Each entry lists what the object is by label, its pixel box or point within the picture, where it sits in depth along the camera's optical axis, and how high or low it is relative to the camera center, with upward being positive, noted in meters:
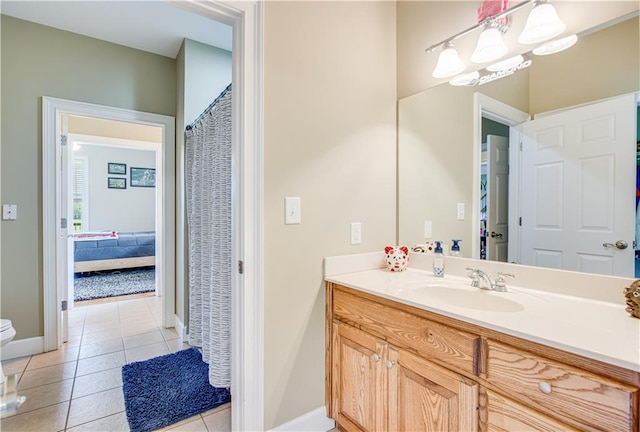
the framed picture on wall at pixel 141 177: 6.84 +0.88
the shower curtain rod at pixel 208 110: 1.89 +0.77
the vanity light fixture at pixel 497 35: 1.24 +0.82
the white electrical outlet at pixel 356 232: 1.70 -0.10
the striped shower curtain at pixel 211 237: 1.85 -0.16
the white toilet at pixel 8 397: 0.60 -0.38
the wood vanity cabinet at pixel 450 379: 0.74 -0.53
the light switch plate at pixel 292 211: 1.46 +0.02
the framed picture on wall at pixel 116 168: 6.58 +1.03
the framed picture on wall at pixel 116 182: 6.59 +0.71
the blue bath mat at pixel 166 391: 1.70 -1.14
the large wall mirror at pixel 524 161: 1.13 +0.27
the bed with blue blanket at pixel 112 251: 4.92 -0.63
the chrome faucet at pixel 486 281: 1.32 -0.31
